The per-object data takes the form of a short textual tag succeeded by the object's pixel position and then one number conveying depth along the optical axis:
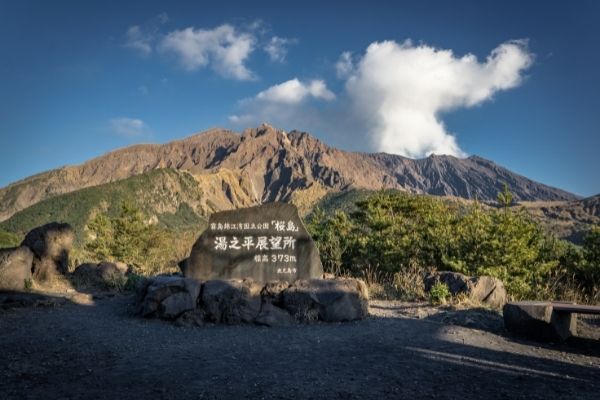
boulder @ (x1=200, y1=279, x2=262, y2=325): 8.59
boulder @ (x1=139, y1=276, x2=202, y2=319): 8.65
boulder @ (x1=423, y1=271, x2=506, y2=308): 9.84
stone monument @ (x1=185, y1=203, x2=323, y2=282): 9.95
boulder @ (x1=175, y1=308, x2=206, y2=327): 8.37
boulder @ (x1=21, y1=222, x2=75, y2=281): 13.23
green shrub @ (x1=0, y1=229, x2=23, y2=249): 33.85
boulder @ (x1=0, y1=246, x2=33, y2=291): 10.75
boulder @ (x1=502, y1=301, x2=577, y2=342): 7.21
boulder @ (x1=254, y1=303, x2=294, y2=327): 8.47
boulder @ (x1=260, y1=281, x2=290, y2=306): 9.07
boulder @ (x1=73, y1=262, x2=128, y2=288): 12.89
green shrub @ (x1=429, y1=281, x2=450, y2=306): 9.85
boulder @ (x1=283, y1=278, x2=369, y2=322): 8.75
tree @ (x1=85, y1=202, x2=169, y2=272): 28.73
